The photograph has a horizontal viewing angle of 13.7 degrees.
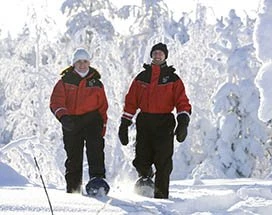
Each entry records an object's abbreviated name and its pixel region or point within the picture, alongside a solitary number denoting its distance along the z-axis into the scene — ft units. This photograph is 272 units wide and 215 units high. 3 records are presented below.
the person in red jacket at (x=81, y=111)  37.40
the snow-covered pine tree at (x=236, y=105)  118.98
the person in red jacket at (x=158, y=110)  38.57
